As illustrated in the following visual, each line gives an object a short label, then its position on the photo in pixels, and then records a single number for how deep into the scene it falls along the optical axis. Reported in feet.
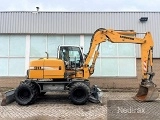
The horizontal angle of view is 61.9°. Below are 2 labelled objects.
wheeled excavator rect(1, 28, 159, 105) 20.27
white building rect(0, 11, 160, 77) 29.83
